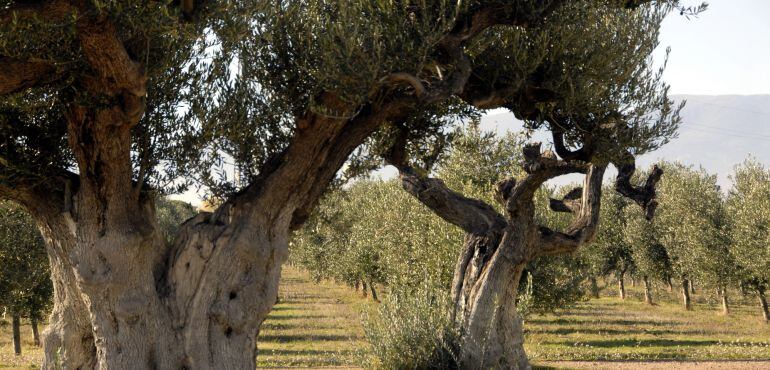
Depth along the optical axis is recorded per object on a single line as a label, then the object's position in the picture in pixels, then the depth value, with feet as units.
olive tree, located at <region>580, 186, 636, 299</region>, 168.04
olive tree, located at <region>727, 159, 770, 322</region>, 122.31
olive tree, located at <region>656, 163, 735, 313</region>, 138.92
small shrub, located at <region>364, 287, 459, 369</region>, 46.57
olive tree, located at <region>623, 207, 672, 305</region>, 159.53
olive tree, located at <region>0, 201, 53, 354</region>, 84.53
